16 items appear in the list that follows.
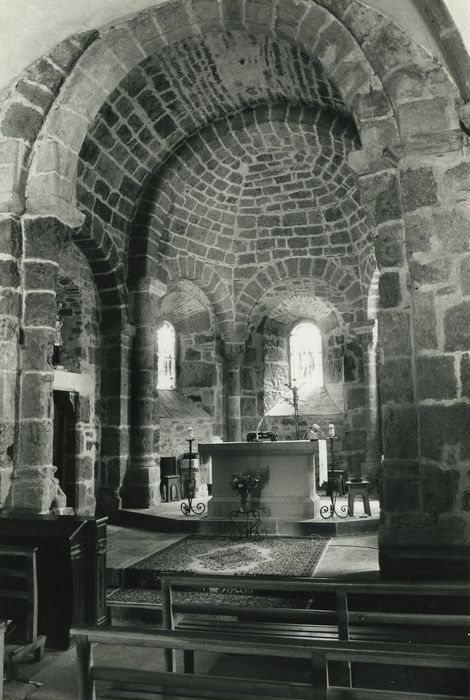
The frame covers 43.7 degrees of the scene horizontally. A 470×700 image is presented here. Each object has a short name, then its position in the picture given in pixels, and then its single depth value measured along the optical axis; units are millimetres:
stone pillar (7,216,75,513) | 5160
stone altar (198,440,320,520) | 7566
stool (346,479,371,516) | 7840
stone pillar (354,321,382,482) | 10828
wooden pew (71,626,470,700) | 1844
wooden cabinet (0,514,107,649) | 4117
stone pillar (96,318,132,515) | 8891
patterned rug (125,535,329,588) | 5422
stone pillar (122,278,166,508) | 8949
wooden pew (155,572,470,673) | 2600
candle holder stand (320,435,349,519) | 7653
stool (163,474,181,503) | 9794
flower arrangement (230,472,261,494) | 6926
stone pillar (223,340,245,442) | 11867
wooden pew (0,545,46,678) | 3584
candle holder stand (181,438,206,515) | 8146
